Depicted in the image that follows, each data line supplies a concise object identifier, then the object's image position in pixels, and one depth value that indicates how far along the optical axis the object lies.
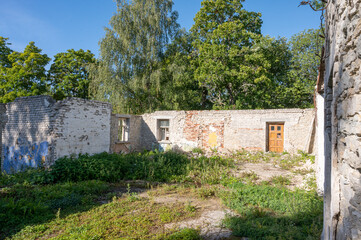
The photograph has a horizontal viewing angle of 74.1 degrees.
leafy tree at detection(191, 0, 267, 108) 17.12
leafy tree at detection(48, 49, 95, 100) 22.02
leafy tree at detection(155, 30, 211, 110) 19.08
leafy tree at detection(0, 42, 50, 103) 20.09
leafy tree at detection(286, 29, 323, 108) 16.59
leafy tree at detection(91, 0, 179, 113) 18.30
